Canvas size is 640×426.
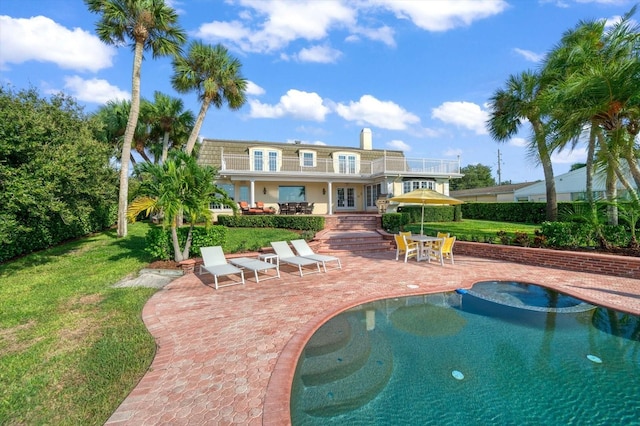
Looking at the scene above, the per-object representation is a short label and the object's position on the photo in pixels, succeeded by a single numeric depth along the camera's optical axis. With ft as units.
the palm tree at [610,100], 21.88
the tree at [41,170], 22.00
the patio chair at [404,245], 31.50
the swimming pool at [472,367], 9.51
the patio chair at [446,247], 29.84
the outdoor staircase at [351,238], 39.40
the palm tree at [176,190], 25.55
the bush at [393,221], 49.01
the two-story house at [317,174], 64.69
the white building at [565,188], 81.10
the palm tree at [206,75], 49.80
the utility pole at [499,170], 185.45
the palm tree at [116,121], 60.13
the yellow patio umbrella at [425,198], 33.91
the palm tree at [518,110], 48.11
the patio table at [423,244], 31.91
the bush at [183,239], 28.71
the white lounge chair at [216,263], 23.36
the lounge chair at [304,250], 29.55
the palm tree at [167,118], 60.08
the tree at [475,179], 205.98
